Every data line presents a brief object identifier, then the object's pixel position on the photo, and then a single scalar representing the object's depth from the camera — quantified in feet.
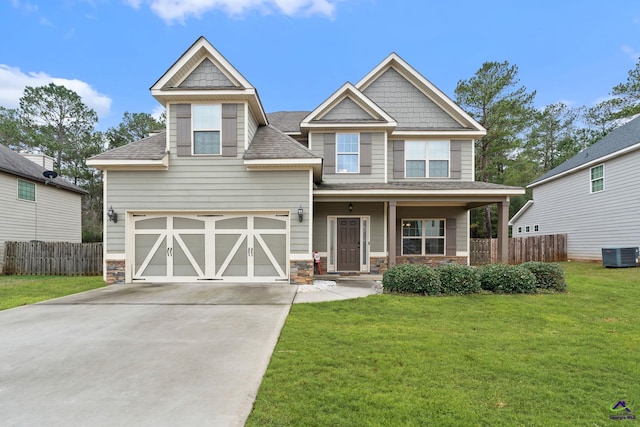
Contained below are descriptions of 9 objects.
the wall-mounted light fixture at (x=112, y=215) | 30.94
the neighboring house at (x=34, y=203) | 44.06
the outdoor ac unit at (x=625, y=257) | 40.86
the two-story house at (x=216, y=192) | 30.94
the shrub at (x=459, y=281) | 25.46
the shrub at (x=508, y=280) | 25.72
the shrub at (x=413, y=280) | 25.17
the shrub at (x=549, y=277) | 26.37
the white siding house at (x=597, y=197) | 44.16
